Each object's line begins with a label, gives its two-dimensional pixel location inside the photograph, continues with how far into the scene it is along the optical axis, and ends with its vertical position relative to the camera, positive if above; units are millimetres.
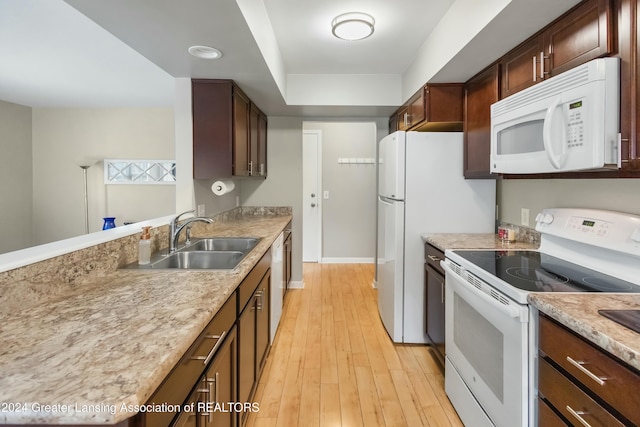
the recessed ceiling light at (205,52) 1886 +905
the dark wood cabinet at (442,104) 2510 +776
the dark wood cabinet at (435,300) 2174 -673
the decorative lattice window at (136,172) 4895 +490
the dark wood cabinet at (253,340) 1533 -743
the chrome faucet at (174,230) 1999 -159
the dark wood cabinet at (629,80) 1145 +440
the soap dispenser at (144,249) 1678 -229
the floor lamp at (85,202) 4829 +28
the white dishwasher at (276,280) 2462 -619
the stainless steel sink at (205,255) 1844 -310
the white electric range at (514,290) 1214 -369
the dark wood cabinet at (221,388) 1057 -667
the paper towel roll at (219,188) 2594 +132
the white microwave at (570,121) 1196 +340
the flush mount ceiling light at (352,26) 2105 +1176
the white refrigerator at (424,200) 2479 +31
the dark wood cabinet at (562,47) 1263 +722
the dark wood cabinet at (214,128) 2453 +579
